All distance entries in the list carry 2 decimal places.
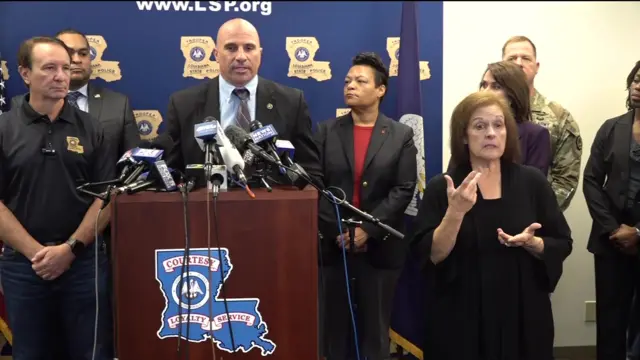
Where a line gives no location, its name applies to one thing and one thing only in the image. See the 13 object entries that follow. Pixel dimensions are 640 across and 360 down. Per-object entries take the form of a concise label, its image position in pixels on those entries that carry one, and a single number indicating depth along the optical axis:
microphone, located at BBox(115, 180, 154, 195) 1.51
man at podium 2.29
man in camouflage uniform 2.88
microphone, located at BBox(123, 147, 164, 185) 1.59
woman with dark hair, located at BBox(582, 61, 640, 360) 2.54
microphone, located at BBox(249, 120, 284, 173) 1.66
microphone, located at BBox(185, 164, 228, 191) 1.52
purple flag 3.21
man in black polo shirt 2.22
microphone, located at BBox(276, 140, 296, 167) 1.67
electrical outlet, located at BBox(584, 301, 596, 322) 3.62
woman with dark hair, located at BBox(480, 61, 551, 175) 2.63
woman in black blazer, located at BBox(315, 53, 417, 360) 2.73
